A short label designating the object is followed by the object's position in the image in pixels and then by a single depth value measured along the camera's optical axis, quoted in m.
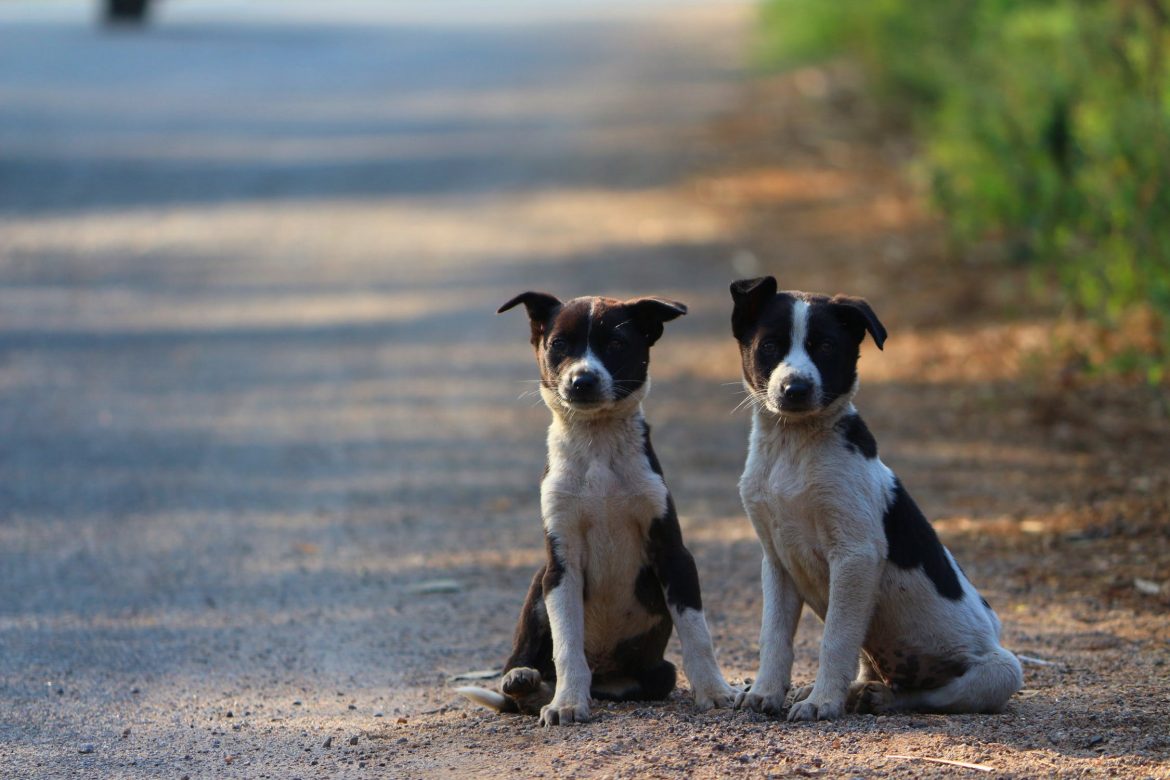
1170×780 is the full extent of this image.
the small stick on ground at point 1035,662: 12.08
